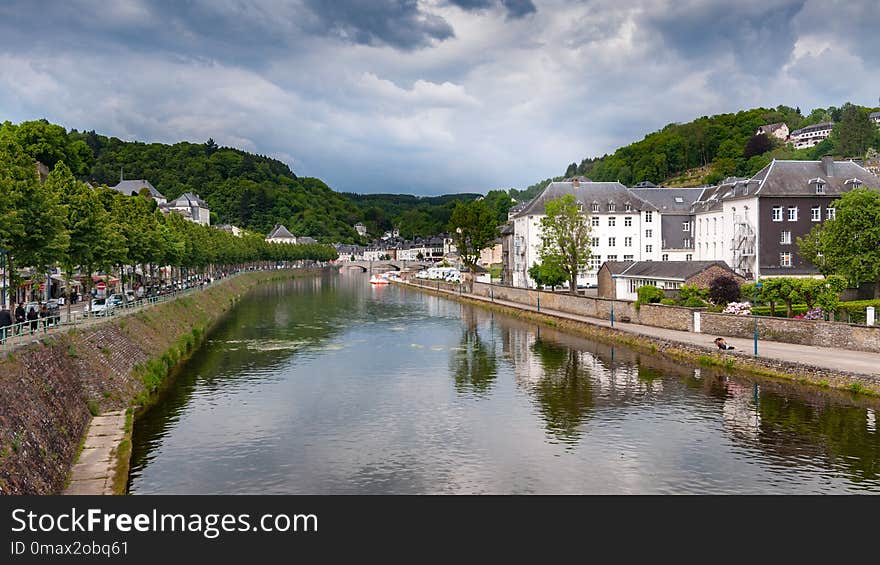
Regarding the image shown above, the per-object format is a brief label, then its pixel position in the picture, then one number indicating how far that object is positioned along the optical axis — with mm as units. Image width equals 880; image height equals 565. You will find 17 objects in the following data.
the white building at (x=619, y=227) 89938
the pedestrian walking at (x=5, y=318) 31050
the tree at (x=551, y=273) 76562
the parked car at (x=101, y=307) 42859
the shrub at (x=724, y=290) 52125
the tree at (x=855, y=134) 170625
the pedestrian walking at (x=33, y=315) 36250
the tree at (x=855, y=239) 52625
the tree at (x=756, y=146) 184000
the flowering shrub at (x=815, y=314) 43438
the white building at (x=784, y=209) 70375
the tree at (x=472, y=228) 111625
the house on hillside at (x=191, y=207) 175250
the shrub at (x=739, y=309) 46481
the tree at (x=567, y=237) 75312
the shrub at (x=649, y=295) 55750
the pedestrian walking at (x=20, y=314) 36728
